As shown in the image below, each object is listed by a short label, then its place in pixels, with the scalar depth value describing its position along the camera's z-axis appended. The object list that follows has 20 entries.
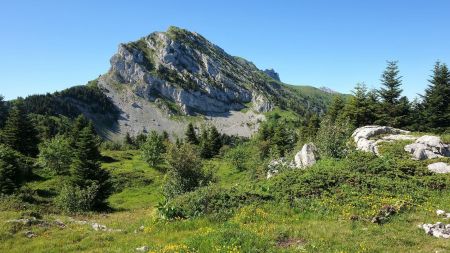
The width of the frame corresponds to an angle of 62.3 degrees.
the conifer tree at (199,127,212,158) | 100.31
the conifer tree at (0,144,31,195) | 46.06
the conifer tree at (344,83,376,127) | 62.53
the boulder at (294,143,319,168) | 36.91
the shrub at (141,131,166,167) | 81.18
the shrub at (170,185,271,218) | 21.70
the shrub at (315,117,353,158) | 35.97
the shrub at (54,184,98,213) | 35.25
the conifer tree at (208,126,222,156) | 105.15
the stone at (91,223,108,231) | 21.03
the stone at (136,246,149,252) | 15.66
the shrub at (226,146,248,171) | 77.44
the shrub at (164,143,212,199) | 33.56
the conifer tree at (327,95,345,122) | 77.22
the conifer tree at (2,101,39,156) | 76.12
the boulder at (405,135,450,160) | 34.12
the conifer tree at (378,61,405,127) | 60.31
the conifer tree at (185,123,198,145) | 111.28
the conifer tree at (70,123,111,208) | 44.25
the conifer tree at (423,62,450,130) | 59.84
